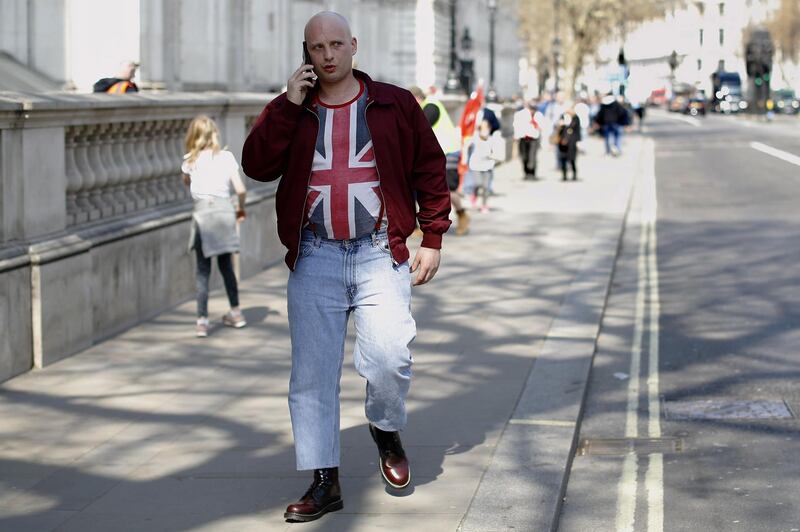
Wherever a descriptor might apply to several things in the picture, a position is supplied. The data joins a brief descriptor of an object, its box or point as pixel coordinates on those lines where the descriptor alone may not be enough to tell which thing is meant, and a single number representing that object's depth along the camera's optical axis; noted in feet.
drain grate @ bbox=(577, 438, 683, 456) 25.58
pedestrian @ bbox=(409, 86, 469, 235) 56.59
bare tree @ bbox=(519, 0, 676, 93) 236.22
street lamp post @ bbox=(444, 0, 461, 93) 147.84
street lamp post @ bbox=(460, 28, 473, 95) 159.22
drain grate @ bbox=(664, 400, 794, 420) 28.12
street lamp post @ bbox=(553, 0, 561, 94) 230.68
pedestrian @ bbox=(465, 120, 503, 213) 72.28
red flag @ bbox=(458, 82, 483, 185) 70.95
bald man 19.26
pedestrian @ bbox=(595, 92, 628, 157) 133.80
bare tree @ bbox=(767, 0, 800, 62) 471.21
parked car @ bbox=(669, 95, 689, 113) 385.33
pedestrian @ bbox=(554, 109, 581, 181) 97.04
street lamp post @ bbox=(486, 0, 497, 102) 154.10
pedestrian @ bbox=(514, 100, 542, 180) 99.29
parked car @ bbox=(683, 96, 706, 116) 344.28
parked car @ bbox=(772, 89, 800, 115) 352.49
